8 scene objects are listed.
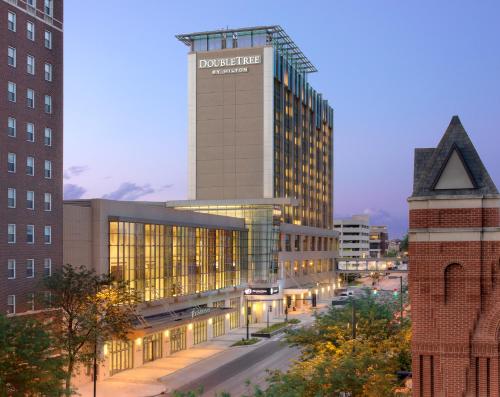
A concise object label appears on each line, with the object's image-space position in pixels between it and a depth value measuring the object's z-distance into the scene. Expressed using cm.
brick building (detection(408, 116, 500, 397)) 2020
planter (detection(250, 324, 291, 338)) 8294
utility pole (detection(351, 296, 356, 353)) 4209
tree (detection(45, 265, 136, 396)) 4815
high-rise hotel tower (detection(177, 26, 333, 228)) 12669
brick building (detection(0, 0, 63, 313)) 5128
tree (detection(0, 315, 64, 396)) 3544
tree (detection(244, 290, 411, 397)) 3031
